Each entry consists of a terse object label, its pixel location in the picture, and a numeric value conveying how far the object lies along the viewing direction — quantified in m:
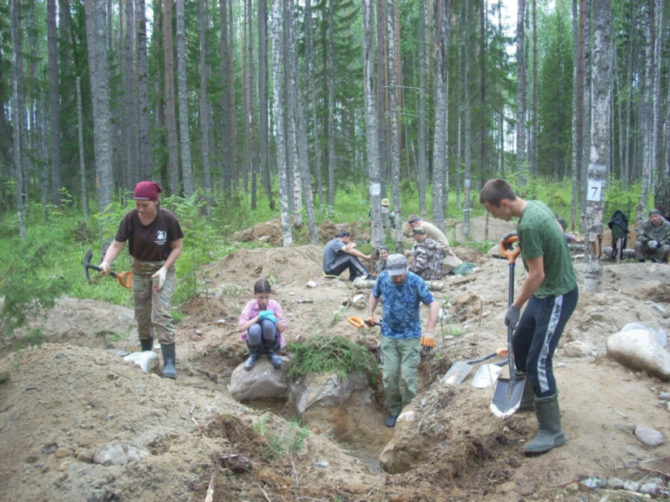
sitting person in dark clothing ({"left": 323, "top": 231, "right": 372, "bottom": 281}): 11.64
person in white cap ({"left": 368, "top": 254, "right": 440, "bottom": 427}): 6.18
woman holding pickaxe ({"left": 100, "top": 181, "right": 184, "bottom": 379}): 5.78
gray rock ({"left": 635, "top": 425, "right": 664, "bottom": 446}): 4.08
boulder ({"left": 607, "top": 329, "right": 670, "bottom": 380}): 5.11
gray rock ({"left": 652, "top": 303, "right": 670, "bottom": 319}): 7.26
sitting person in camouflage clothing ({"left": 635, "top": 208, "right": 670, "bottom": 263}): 11.30
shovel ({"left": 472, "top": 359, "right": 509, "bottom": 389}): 5.53
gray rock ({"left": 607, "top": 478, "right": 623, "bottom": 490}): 3.63
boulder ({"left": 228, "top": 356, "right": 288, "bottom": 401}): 6.80
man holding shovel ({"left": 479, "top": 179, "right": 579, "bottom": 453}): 3.78
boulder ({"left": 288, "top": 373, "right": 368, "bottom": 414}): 6.81
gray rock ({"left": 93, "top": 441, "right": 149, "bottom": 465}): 3.54
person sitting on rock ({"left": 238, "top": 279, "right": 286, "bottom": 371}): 6.71
